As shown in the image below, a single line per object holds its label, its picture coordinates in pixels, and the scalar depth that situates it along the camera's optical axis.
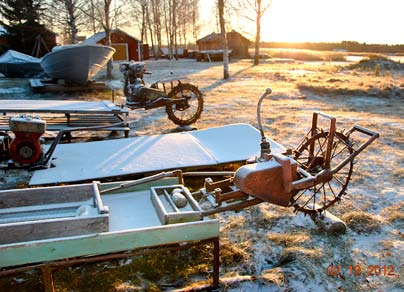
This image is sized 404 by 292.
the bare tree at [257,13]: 31.92
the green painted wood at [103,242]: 2.71
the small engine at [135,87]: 8.89
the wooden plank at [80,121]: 7.60
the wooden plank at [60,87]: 14.95
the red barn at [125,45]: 42.03
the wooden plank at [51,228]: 2.97
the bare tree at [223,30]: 19.11
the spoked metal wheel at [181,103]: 9.06
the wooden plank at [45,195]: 3.65
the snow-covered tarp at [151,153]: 5.46
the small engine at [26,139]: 5.17
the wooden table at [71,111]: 7.13
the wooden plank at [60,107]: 7.09
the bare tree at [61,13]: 21.20
